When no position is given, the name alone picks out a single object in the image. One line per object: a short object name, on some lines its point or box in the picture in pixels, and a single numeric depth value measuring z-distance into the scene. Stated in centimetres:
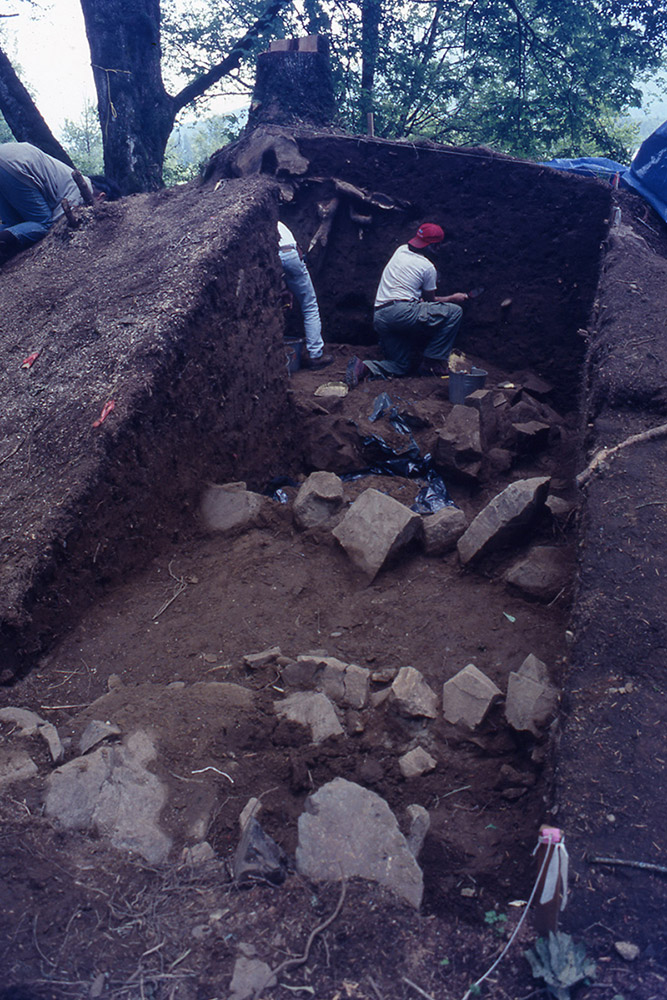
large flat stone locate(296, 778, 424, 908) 184
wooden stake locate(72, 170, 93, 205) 517
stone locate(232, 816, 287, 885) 182
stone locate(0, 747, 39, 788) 216
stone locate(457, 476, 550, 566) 339
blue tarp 595
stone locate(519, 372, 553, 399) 601
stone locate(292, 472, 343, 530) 389
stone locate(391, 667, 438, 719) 246
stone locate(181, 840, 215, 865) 192
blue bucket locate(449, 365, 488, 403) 551
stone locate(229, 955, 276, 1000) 155
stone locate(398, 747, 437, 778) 229
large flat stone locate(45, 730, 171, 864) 199
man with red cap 600
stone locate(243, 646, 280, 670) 274
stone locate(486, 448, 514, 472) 482
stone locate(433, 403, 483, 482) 460
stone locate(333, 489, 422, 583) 344
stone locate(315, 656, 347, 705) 258
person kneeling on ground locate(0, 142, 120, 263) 531
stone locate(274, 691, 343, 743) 237
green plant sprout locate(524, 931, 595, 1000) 151
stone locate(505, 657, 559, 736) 235
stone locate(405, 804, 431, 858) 200
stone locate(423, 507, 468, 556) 358
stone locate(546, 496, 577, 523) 348
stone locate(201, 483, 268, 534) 376
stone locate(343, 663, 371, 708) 256
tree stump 738
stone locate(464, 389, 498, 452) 495
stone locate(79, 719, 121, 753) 228
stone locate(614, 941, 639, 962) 155
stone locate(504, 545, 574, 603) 308
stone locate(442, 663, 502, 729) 244
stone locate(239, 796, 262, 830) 204
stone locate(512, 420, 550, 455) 500
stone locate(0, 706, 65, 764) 228
